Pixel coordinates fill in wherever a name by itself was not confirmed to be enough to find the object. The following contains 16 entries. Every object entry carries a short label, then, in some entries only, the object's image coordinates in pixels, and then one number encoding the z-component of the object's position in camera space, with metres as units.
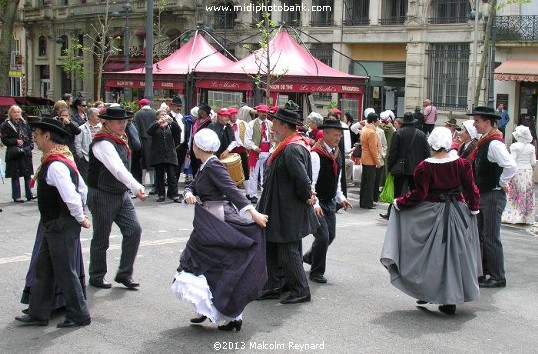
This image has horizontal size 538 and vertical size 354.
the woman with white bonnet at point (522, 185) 12.85
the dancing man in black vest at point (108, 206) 7.99
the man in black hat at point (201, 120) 14.70
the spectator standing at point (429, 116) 26.62
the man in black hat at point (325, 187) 8.34
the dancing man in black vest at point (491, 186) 8.45
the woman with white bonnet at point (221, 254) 6.45
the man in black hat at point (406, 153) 12.21
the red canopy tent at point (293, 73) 21.30
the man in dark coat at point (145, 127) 15.34
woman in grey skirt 7.25
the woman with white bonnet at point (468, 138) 9.38
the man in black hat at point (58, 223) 6.57
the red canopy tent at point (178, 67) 23.20
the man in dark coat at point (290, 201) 7.55
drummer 14.18
